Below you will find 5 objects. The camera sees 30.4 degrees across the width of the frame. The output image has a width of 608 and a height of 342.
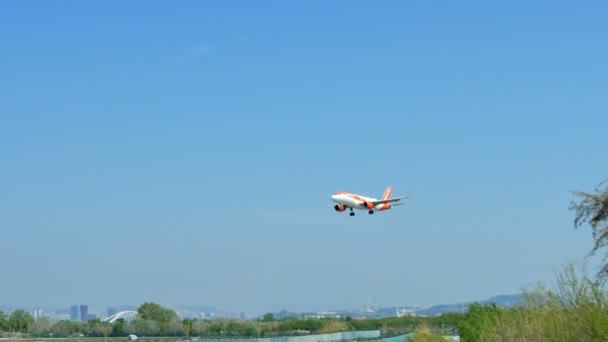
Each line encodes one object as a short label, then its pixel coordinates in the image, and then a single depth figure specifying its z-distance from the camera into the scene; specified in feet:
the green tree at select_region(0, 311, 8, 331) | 598.88
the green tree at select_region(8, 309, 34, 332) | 590.14
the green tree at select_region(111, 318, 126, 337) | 560.20
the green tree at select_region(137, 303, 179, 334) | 634.72
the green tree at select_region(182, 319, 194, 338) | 498.61
